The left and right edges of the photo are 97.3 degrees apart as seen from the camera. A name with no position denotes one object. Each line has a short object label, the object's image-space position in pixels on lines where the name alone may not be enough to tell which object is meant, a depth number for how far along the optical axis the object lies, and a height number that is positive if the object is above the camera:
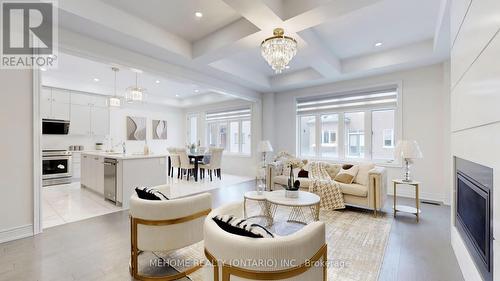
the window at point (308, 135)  6.32 +0.15
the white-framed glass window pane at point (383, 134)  5.08 +0.14
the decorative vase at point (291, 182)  3.18 -0.61
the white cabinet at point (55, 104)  6.02 +1.01
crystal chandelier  2.60 +1.09
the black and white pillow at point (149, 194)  2.07 -0.52
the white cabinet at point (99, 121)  7.01 +0.63
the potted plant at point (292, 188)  3.08 -0.68
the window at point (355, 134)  5.46 +0.16
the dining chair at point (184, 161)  6.64 -0.64
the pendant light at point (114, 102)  5.43 +0.95
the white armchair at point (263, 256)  1.17 -0.64
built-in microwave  5.99 +0.36
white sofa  3.57 -0.80
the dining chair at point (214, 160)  6.59 -0.61
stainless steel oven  5.84 -0.74
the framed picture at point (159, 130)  9.04 +0.42
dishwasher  4.15 -0.77
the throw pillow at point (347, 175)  4.00 -0.64
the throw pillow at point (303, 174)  4.69 -0.72
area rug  2.08 -1.23
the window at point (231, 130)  7.93 +0.39
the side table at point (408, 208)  3.41 -1.13
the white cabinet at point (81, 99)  6.54 +1.25
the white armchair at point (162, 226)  1.93 -0.77
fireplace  1.44 -0.57
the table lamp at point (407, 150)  3.45 -0.16
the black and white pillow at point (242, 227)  1.29 -0.53
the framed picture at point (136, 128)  8.21 +0.46
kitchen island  4.02 -0.66
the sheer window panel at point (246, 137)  7.88 +0.11
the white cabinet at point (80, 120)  6.54 +0.60
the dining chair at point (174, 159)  6.91 -0.61
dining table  6.57 -0.56
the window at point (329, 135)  5.89 +0.14
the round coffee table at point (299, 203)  2.84 -0.81
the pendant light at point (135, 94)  4.72 +0.99
